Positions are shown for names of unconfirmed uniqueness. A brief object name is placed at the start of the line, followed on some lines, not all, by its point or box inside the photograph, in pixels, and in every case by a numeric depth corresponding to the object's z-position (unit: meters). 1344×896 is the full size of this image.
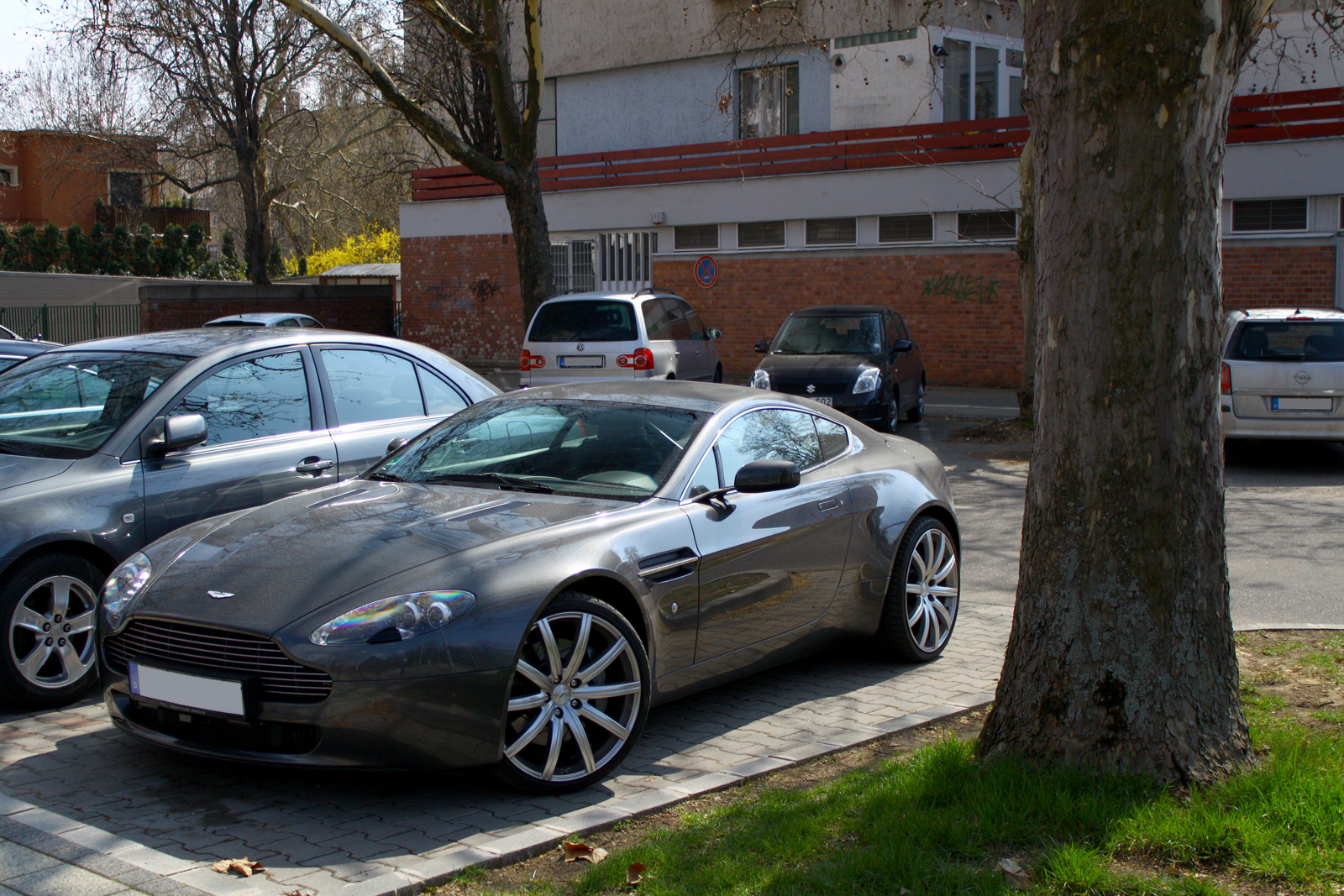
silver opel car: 12.50
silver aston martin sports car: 4.00
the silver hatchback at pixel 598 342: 15.95
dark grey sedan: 5.25
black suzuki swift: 15.33
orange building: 50.16
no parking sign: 25.22
